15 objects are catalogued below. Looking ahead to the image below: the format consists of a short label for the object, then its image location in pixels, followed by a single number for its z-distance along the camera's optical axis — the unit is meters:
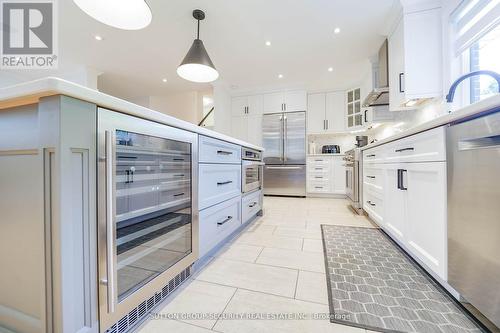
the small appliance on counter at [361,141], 3.80
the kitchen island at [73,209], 0.60
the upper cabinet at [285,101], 4.55
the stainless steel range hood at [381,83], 2.85
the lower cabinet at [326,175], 4.37
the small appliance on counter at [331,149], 4.70
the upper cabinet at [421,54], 2.15
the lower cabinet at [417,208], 1.07
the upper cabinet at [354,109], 4.27
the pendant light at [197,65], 2.28
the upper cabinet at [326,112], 4.62
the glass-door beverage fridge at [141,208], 0.69
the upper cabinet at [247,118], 4.81
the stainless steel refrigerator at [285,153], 4.48
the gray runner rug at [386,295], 0.88
